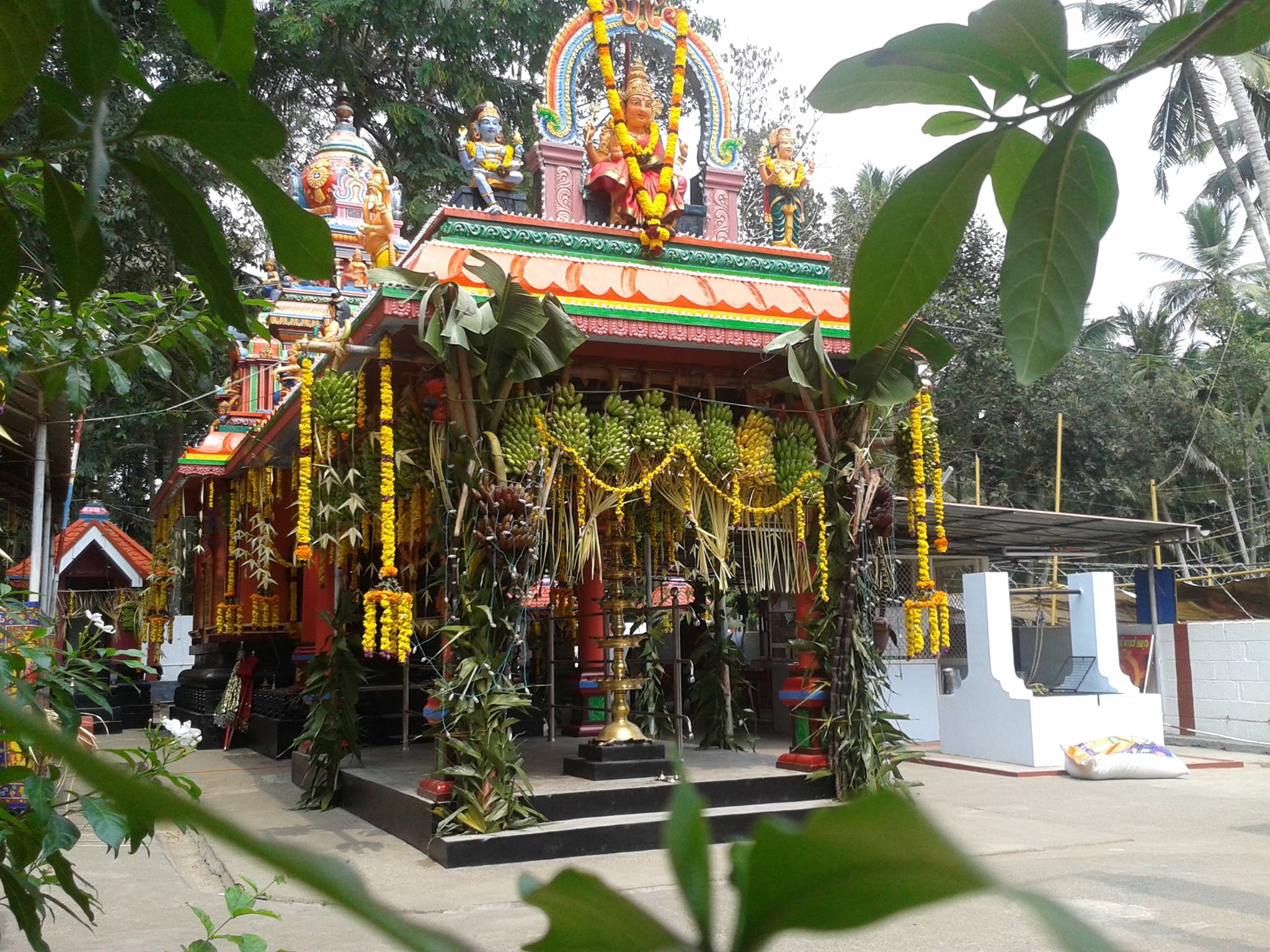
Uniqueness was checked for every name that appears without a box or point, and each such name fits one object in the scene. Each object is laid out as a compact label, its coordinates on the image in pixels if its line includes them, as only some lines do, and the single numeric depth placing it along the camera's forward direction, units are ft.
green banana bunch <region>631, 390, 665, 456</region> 19.30
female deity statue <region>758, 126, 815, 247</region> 22.44
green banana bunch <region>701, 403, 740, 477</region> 19.84
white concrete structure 29.45
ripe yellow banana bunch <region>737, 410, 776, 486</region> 20.29
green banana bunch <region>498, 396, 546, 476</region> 17.92
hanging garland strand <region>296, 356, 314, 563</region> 18.28
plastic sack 27.09
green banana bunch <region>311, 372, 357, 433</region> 18.47
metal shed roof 31.99
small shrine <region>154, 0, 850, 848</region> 17.57
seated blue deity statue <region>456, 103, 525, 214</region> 21.20
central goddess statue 20.76
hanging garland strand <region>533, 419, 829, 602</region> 18.53
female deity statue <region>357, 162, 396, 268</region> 23.00
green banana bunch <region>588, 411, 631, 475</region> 18.83
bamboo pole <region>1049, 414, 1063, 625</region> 40.60
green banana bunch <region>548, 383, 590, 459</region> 18.44
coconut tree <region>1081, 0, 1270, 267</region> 51.52
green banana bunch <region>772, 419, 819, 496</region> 20.33
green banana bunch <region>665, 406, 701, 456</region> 19.56
